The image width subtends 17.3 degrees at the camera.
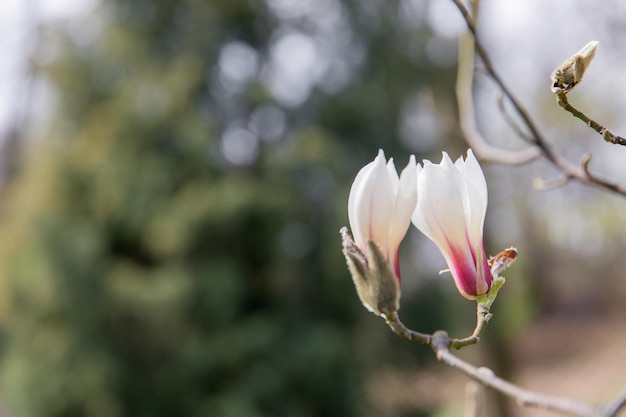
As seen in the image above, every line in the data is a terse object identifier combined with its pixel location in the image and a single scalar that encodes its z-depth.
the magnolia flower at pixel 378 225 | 0.94
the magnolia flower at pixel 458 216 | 0.94
